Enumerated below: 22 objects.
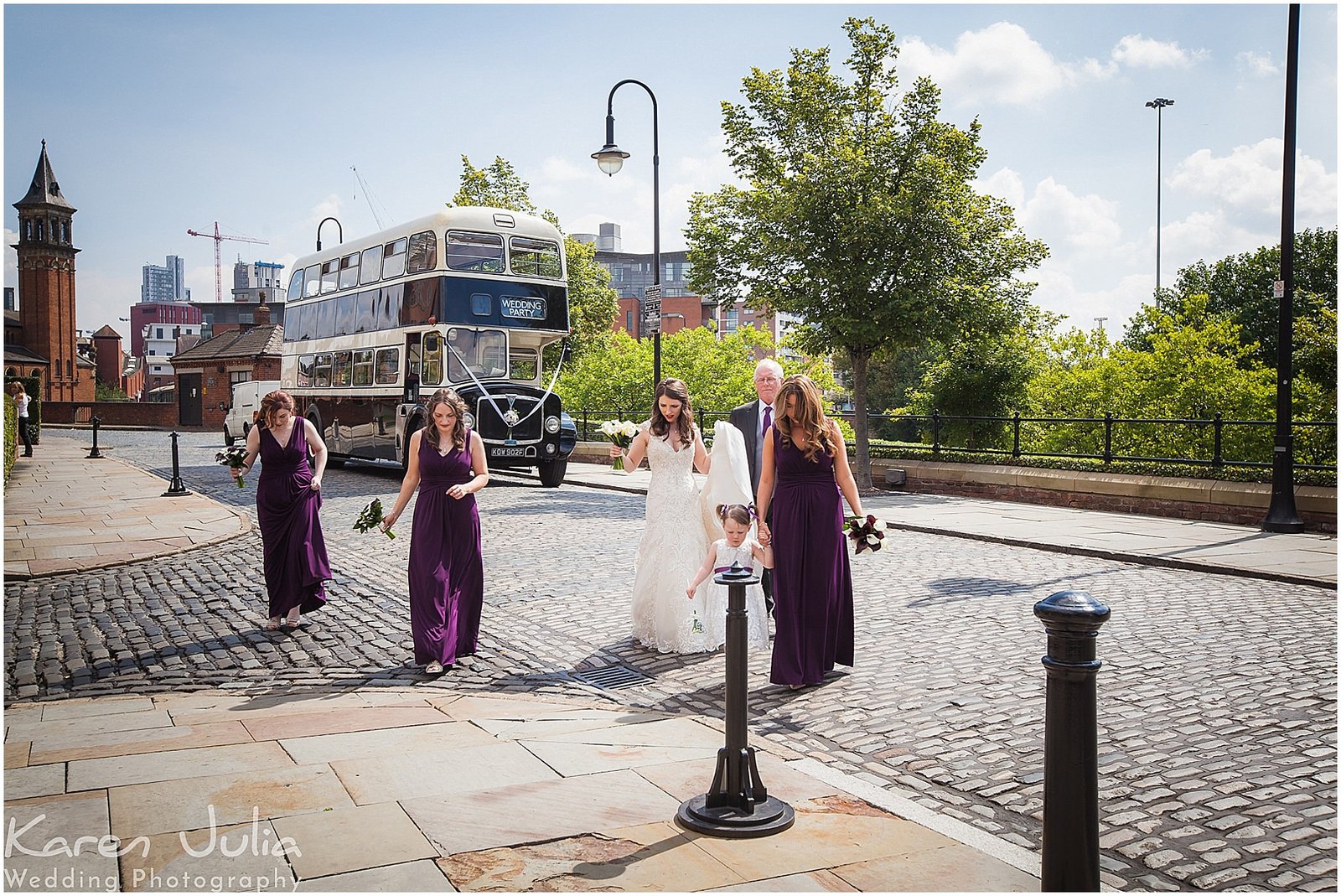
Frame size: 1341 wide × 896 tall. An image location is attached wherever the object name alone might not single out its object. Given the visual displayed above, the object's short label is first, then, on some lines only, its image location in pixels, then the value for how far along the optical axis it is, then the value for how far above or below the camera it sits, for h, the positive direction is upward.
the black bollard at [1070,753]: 3.18 -1.04
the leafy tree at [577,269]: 35.56 +5.81
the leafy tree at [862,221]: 18.39 +3.55
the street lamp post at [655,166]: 19.62 +4.82
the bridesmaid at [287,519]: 7.87 -0.80
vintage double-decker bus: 19.53 +1.72
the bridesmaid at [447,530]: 6.69 -0.76
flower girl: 6.51 -1.01
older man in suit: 7.11 +0.01
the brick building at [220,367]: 55.09 +2.66
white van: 32.50 +0.24
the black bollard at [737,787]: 3.92 -1.46
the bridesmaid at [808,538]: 6.21 -0.74
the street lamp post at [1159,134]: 63.28 +17.69
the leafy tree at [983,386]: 25.80 +0.82
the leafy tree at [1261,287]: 42.34 +5.75
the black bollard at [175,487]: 17.97 -1.28
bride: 7.04 -0.77
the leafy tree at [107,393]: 85.19 +1.85
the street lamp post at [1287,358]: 12.91 +0.76
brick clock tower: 60.41 +8.36
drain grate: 6.29 -1.63
